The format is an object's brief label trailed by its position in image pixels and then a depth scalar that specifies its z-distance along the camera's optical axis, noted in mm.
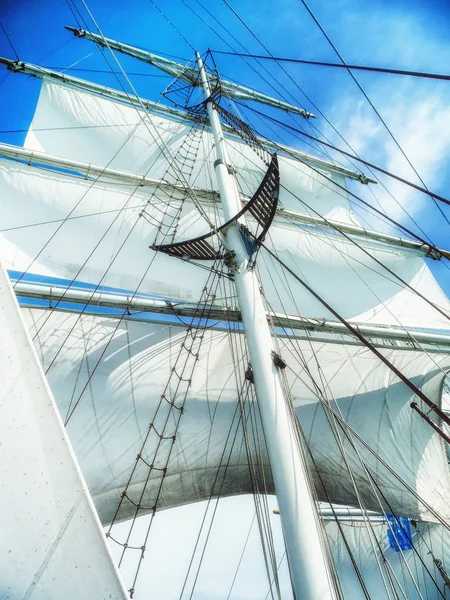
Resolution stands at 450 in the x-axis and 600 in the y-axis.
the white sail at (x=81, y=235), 6418
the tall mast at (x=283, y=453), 1820
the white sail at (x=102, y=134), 9164
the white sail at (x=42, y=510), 906
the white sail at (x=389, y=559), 8242
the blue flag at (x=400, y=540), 8445
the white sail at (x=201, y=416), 4753
